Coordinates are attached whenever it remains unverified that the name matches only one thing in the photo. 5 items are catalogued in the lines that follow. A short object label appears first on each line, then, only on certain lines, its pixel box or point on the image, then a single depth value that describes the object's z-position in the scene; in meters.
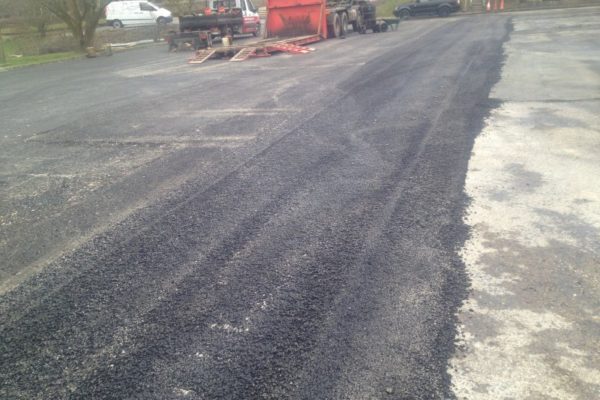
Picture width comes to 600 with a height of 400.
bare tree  24.86
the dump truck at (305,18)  21.03
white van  36.91
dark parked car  31.30
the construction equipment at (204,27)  22.66
